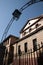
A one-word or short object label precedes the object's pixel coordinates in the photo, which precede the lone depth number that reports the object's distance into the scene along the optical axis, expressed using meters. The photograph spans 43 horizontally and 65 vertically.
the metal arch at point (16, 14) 3.73
